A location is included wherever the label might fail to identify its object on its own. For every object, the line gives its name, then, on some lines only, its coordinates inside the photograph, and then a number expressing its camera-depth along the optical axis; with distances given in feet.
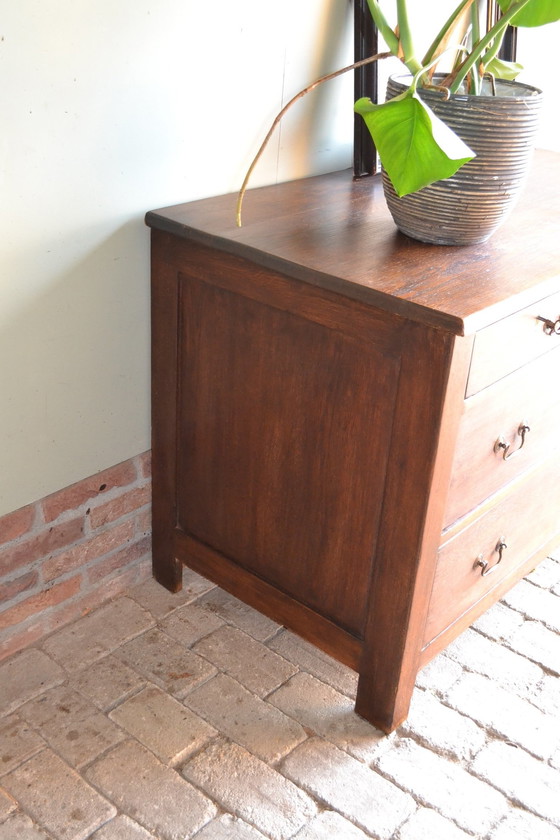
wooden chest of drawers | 4.85
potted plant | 4.46
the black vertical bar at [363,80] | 6.27
